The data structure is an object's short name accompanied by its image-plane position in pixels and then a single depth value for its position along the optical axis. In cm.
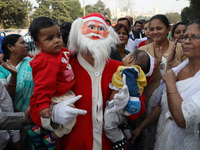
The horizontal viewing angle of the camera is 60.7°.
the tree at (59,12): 5172
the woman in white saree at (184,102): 146
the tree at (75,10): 6436
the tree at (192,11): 2237
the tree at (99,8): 7486
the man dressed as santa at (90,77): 166
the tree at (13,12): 2617
